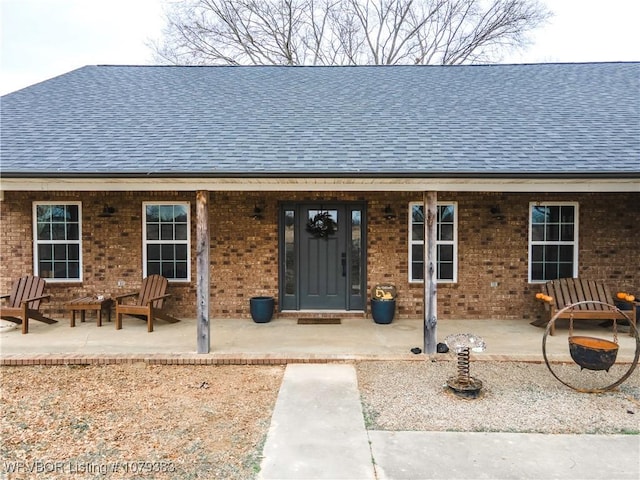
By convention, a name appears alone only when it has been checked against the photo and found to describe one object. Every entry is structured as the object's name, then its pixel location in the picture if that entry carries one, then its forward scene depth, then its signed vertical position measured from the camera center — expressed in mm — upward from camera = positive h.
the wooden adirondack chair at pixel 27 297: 6703 -1069
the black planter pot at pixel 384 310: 7164 -1294
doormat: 7202 -1503
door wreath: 7668 +114
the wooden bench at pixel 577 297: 6332 -990
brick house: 7172 +91
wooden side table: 6902 -1201
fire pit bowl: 4355 -1209
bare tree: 17906 +8354
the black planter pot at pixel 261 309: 7230 -1291
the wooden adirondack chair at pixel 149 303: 6715 -1165
